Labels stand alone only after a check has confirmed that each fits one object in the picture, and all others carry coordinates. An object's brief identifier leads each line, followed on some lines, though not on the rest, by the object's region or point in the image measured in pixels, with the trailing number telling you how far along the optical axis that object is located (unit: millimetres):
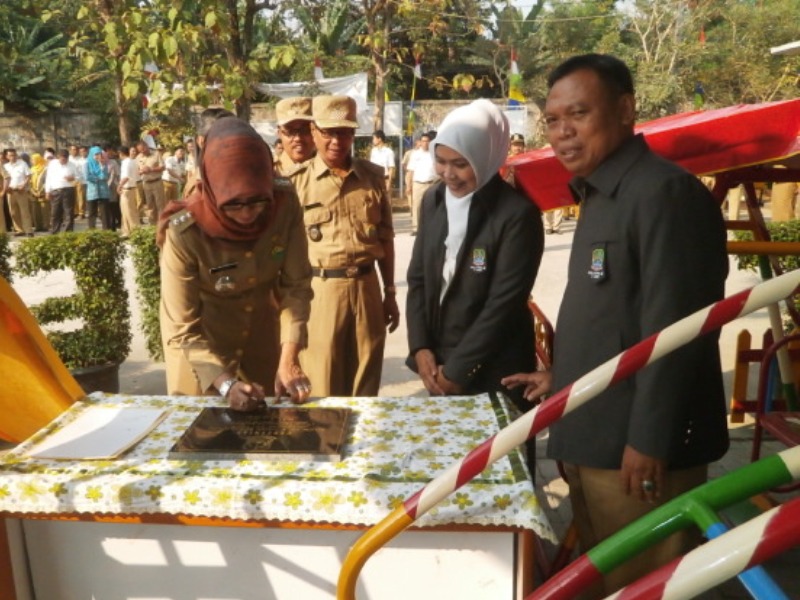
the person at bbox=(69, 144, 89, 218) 15203
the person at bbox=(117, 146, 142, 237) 13531
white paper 1990
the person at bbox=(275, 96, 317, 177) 4082
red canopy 2527
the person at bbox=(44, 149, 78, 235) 13398
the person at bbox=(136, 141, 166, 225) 13992
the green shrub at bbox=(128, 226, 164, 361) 4996
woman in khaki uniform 2268
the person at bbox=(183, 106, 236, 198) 3831
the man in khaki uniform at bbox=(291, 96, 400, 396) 3617
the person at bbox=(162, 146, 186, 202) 15093
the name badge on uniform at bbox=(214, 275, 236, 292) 2529
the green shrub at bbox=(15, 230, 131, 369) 4648
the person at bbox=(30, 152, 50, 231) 15078
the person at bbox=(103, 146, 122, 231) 14422
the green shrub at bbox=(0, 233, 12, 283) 4723
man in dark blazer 1688
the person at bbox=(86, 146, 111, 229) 13562
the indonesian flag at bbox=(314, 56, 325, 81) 13988
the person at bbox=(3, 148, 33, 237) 13930
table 1744
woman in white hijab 2539
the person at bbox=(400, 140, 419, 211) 12894
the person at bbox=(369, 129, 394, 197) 12930
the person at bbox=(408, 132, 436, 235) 11047
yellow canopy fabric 2244
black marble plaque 1935
